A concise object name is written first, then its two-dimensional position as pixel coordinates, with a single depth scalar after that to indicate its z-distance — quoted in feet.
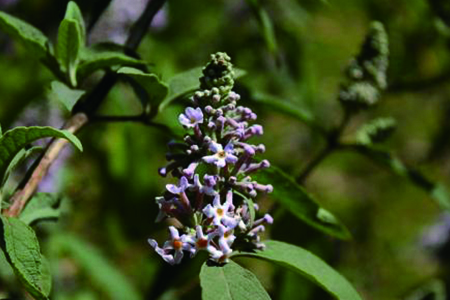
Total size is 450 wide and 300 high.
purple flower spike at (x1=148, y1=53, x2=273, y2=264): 1.65
